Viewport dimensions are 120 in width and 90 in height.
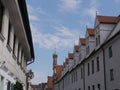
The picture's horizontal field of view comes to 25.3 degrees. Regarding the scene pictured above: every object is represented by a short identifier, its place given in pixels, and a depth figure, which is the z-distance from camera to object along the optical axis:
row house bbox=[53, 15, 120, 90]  26.12
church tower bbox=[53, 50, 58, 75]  103.56
